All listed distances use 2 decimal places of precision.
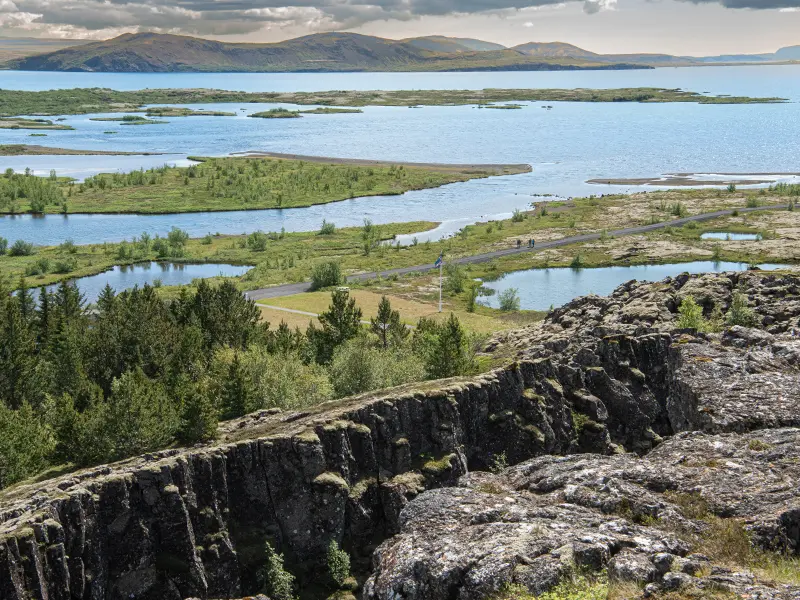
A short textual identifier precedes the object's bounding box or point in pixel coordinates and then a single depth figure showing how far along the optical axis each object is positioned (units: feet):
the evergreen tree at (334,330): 280.10
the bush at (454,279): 457.68
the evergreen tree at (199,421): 166.61
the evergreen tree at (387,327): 281.95
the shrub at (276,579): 138.31
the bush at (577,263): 513.86
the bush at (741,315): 222.48
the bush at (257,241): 556.92
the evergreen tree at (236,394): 205.26
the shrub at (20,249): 539.70
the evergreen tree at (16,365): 249.34
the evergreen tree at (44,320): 308.19
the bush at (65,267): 505.25
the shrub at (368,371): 215.72
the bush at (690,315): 231.09
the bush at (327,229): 602.03
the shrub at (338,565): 142.51
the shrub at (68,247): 545.03
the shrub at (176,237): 563.48
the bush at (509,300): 424.87
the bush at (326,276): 457.27
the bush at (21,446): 172.65
